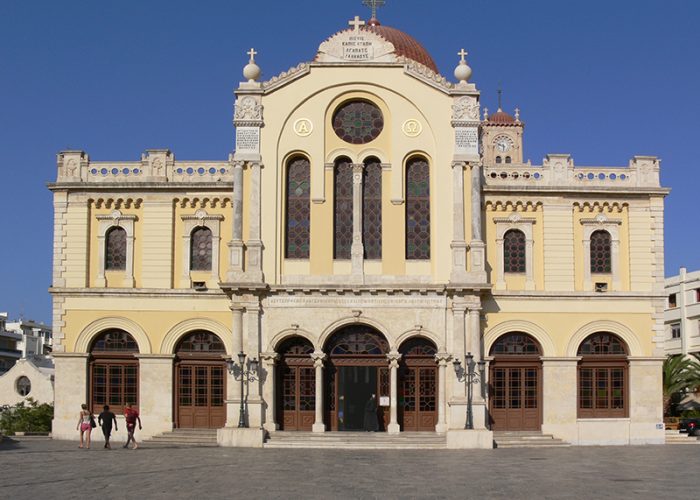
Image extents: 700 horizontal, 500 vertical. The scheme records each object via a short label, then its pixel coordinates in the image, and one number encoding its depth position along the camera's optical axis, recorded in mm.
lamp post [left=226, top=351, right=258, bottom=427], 34844
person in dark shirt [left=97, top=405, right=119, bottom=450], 31844
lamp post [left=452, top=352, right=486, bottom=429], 34719
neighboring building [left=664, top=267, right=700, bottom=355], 66812
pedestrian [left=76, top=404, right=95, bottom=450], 32188
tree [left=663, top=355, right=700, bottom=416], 46344
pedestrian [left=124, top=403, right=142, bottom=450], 31906
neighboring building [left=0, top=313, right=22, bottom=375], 89688
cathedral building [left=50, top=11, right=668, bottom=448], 35719
